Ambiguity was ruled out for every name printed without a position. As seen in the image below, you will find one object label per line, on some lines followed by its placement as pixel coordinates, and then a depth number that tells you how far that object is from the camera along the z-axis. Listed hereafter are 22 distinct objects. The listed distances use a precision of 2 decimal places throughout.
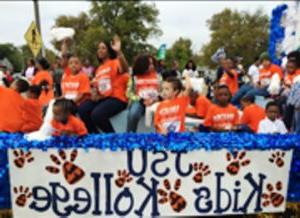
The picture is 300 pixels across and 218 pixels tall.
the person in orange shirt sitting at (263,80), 7.62
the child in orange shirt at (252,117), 5.13
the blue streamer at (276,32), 10.59
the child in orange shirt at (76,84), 5.14
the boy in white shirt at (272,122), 4.53
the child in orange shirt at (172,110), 4.15
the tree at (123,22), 38.75
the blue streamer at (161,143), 3.02
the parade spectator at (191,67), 10.67
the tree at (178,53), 23.73
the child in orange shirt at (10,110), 4.38
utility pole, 13.10
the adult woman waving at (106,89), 4.81
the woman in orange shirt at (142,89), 5.01
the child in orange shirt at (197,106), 5.75
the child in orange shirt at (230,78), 7.86
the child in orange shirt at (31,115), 4.59
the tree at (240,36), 42.84
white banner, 2.98
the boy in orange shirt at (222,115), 4.62
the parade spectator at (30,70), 9.90
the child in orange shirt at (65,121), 3.65
